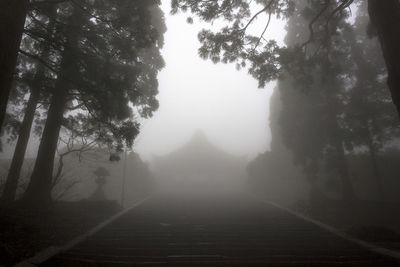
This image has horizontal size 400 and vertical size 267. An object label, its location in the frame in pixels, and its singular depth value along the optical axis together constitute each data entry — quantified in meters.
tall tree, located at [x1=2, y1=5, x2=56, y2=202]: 8.20
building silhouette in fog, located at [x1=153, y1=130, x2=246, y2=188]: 44.00
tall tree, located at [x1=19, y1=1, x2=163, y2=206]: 7.62
